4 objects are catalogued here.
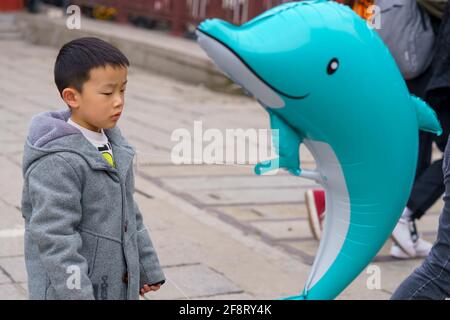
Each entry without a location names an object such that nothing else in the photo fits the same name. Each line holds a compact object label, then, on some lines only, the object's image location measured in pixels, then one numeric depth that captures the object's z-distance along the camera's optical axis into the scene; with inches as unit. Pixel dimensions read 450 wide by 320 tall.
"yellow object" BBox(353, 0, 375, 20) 201.6
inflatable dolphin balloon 131.7
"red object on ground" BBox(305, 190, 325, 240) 213.5
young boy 105.8
